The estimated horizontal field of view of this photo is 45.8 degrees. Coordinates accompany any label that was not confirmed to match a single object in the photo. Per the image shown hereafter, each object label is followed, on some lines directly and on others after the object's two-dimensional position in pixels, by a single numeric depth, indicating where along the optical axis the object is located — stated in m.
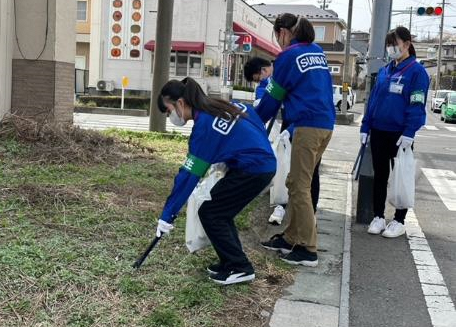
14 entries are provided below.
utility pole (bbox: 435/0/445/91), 46.16
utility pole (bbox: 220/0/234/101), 19.17
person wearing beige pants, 4.11
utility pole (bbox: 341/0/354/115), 23.86
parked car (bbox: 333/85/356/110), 31.28
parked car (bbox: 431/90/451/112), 35.33
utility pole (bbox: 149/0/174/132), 10.80
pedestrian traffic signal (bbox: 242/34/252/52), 21.95
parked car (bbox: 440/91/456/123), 26.09
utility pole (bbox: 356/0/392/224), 7.06
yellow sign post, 22.00
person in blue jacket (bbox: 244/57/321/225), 5.45
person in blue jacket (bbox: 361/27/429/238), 4.95
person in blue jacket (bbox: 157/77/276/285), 3.34
